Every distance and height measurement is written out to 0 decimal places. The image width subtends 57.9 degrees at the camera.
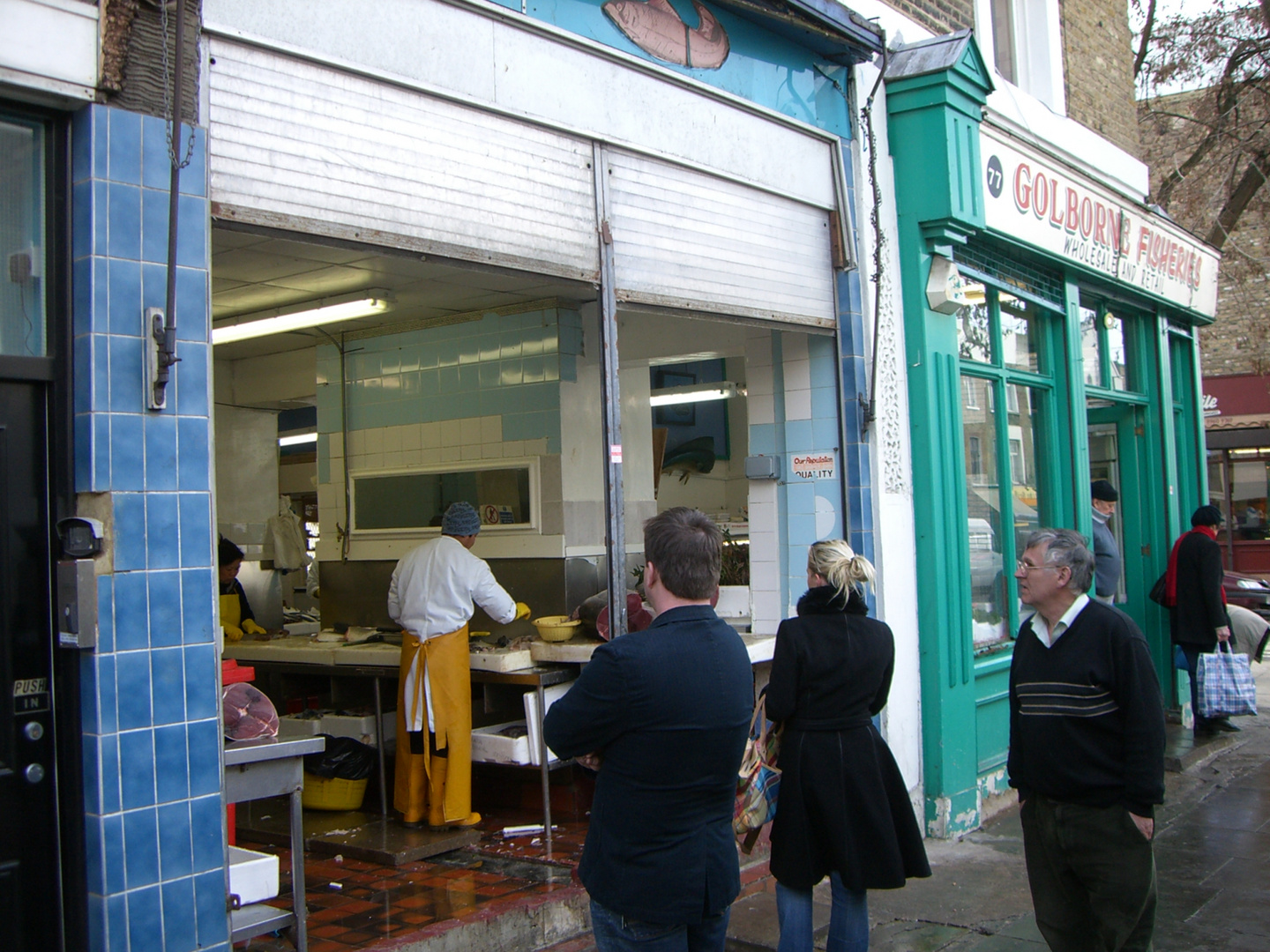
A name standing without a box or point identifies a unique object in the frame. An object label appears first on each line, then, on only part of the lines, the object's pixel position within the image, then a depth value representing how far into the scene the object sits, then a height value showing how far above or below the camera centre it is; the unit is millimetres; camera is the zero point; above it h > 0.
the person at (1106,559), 8727 -407
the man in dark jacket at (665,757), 2846 -594
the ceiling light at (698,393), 12141 +1386
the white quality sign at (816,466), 6980 +308
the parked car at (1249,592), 16984 -1375
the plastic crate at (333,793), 6777 -1534
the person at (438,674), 6305 -797
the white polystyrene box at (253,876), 3854 -1151
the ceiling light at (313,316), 7375 +1470
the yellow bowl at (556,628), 6535 -585
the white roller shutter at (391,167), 4051 +1446
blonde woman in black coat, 4121 -932
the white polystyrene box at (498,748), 6316 -1227
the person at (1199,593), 9125 -729
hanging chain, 3619 +1398
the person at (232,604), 8047 -472
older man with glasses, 3777 -832
